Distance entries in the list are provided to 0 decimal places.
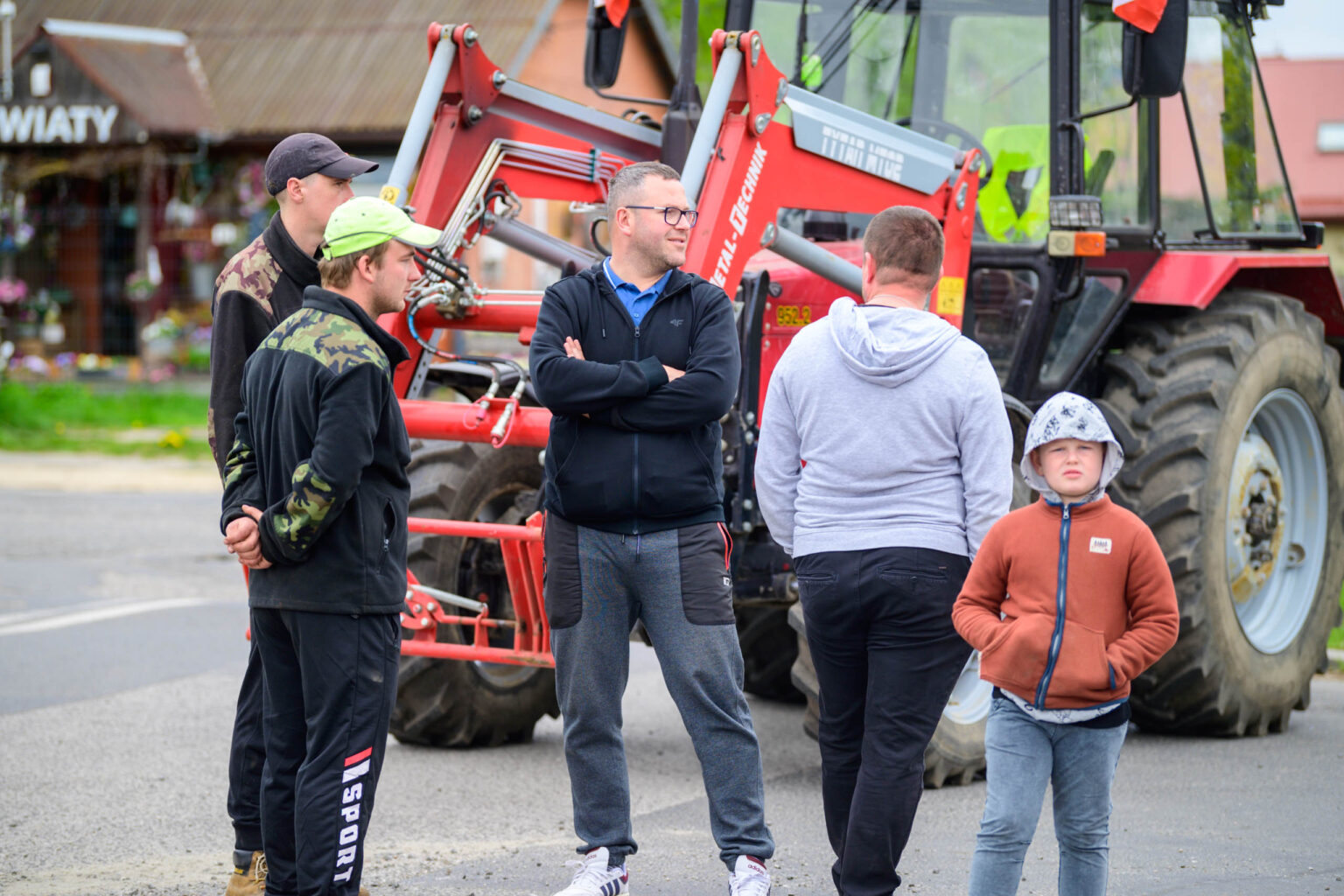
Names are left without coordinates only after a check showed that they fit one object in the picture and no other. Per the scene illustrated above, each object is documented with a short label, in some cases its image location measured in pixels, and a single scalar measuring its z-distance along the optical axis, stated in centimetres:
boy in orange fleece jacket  723
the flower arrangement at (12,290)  5044
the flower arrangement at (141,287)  4906
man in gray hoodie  782
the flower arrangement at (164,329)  4906
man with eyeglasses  829
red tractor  1122
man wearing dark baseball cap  862
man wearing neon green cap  741
